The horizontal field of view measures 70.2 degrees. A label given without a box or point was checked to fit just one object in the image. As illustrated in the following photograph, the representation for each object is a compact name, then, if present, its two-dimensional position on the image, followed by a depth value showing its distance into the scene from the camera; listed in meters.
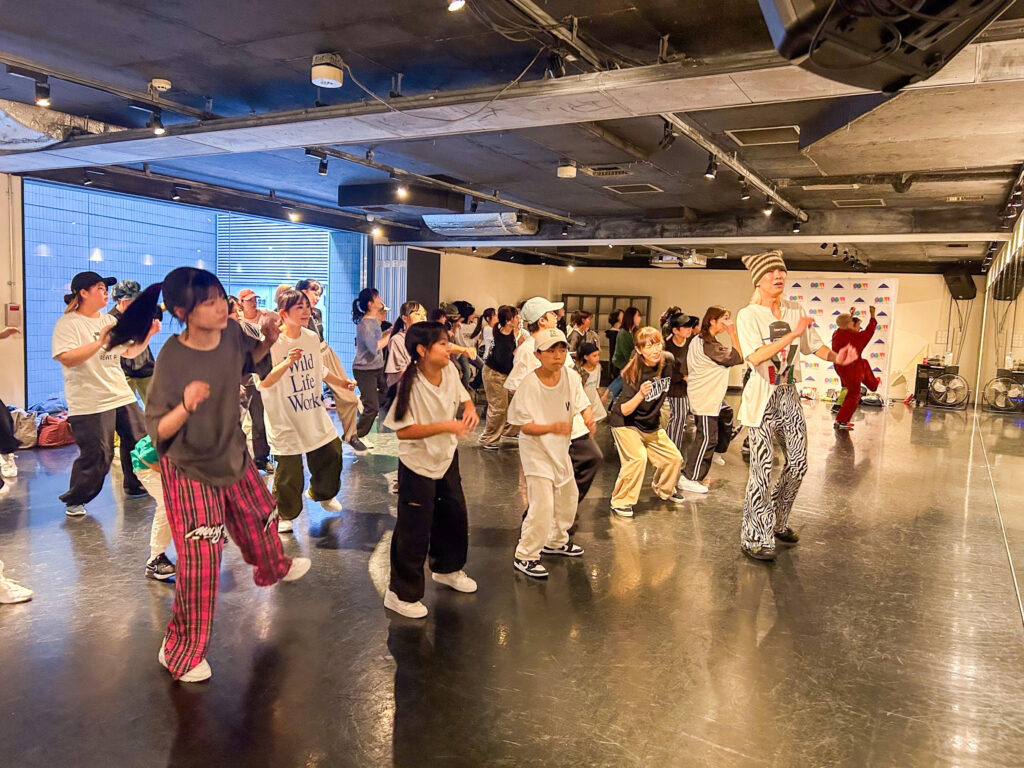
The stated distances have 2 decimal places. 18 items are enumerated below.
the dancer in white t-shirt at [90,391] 4.83
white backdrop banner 15.02
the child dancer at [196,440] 2.73
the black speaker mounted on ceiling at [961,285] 15.49
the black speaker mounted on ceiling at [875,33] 1.93
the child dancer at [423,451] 3.42
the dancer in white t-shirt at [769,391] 4.42
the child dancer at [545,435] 3.93
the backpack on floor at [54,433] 7.40
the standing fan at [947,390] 14.09
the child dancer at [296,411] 4.36
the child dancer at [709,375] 5.77
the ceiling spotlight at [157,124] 5.54
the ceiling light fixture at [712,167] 6.52
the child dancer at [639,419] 5.29
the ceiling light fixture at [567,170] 7.00
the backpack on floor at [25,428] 7.20
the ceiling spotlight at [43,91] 5.06
